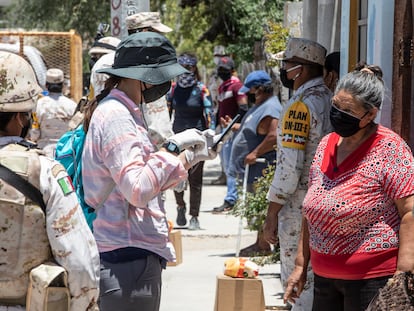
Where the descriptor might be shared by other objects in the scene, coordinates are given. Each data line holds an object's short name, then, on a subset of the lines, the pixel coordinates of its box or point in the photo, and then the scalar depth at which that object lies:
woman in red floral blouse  5.98
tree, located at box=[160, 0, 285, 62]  25.54
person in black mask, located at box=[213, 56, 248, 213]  18.17
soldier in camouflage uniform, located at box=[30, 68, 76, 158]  15.02
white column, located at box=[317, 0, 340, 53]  11.24
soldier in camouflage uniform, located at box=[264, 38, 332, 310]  7.85
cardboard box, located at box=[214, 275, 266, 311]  8.69
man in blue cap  12.90
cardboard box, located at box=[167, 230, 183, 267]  11.56
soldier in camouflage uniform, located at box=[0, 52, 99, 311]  4.39
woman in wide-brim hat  5.56
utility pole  10.04
